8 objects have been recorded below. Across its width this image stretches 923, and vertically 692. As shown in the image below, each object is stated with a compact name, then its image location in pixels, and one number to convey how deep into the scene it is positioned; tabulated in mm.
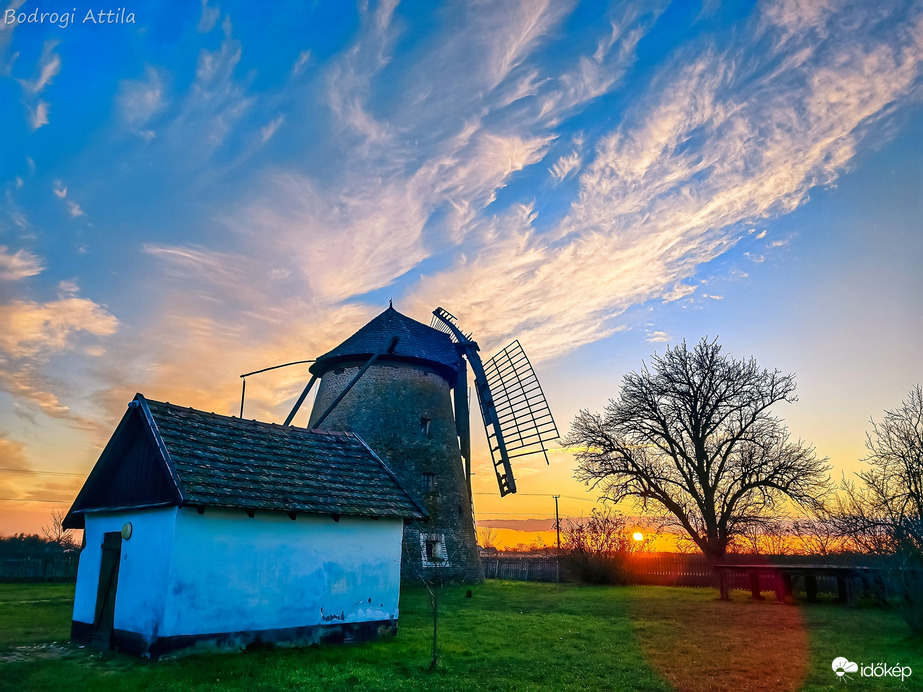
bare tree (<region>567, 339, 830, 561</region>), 26766
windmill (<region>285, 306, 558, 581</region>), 24422
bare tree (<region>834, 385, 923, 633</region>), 12984
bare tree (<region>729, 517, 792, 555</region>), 27172
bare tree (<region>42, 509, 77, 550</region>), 31853
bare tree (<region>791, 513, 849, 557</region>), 25656
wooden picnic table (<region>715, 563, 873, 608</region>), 18891
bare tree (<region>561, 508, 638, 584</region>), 29891
